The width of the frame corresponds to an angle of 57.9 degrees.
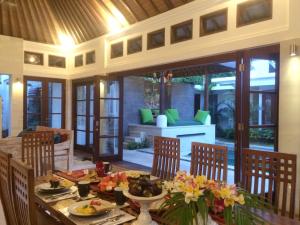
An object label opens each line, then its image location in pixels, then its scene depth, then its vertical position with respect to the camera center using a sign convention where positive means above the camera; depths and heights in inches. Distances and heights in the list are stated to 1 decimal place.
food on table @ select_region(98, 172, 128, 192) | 78.2 -21.6
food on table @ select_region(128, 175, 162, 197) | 60.1 -18.0
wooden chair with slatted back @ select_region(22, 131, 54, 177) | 117.8 -19.0
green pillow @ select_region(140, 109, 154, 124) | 413.7 -10.9
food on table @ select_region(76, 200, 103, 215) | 65.9 -25.0
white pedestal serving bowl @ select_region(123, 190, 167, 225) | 58.0 -21.9
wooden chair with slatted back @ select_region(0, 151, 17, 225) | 71.6 -22.8
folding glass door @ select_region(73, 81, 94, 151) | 303.9 -6.2
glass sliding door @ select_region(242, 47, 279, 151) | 150.2 +5.4
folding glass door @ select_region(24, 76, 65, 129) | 308.7 +6.3
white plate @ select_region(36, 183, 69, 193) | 81.7 -24.8
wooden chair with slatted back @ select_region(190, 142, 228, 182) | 93.5 -18.3
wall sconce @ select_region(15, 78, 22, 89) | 294.4 +26.2
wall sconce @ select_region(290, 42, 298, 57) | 131.7 +30.1
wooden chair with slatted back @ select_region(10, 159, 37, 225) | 58.9 -19.7
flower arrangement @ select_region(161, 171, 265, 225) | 44.5 -15.7
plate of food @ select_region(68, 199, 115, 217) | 65.4 -25.1
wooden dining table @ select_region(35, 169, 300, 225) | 63.5 -26.2
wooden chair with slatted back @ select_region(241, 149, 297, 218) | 75.2 -17.7
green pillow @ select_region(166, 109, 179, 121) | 424.5 -5.9
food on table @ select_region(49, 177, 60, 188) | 83.3 -23.5
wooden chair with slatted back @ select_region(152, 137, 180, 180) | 109.2 -20.0
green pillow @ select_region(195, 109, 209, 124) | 425.6 -10.0
